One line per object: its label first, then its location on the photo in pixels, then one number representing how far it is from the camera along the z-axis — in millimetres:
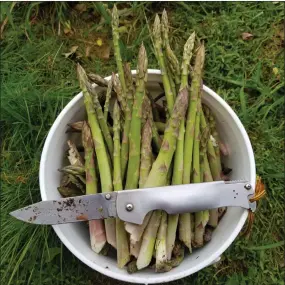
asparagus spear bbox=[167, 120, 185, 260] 288
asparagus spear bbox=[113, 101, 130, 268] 287
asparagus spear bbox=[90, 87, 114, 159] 301
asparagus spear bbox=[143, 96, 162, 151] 298
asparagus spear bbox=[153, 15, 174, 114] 304
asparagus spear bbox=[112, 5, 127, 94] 310
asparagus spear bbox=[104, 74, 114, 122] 300
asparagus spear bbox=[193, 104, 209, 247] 296
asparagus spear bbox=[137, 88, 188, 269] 280
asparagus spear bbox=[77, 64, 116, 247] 291
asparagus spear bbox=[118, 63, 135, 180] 294
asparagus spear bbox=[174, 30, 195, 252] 288
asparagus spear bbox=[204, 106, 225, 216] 317
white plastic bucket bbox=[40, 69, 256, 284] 288
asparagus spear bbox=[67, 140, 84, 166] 314
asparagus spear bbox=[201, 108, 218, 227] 302
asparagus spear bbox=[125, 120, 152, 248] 282
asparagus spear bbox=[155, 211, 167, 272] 287
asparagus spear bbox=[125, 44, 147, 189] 288
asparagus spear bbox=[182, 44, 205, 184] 291
